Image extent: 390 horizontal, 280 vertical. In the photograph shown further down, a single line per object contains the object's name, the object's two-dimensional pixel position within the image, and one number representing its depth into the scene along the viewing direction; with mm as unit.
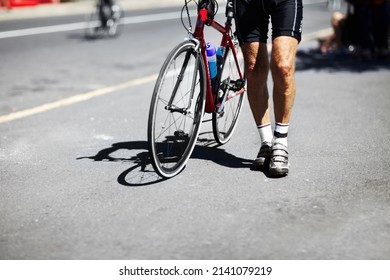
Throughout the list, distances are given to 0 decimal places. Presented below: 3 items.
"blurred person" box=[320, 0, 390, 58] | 10070
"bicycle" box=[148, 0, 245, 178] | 4363
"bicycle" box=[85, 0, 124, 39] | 14180
